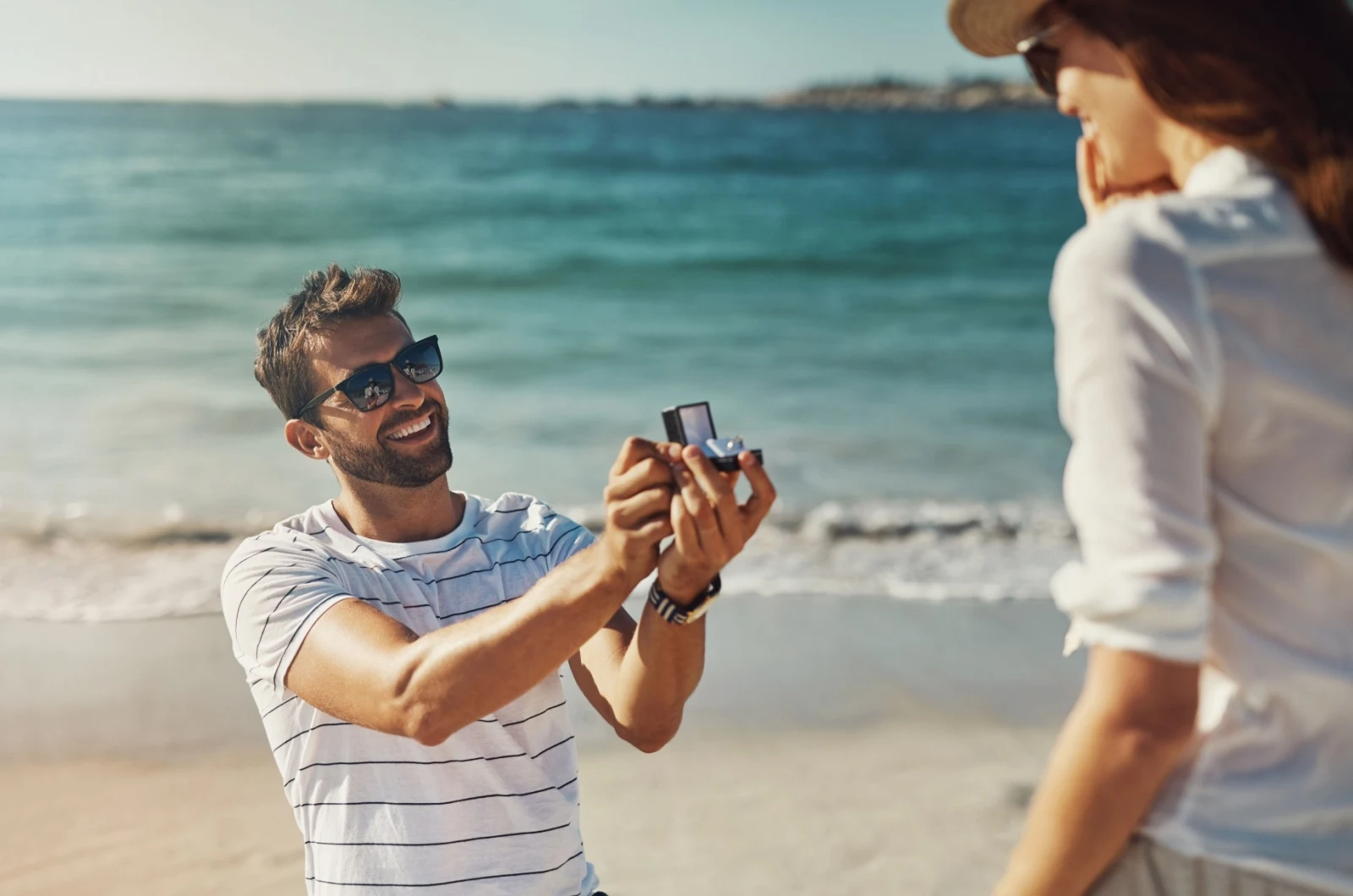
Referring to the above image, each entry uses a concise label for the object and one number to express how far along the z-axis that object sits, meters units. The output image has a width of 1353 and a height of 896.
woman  1.19
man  2.04
